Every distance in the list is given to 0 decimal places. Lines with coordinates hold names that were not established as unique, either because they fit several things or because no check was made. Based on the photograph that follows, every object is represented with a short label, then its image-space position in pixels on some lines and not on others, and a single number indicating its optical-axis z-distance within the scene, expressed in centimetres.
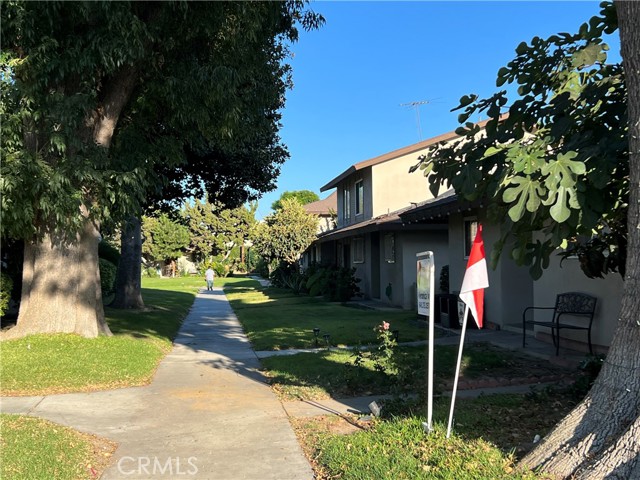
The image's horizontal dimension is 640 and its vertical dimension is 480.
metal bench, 866
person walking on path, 3444
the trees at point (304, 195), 9050
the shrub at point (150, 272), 5997
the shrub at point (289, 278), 2741
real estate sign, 543
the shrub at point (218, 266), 5881
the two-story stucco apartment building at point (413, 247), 955
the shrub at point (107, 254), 2241
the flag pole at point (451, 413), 500
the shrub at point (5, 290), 1149
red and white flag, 507
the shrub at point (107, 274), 2039
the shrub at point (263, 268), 4507
